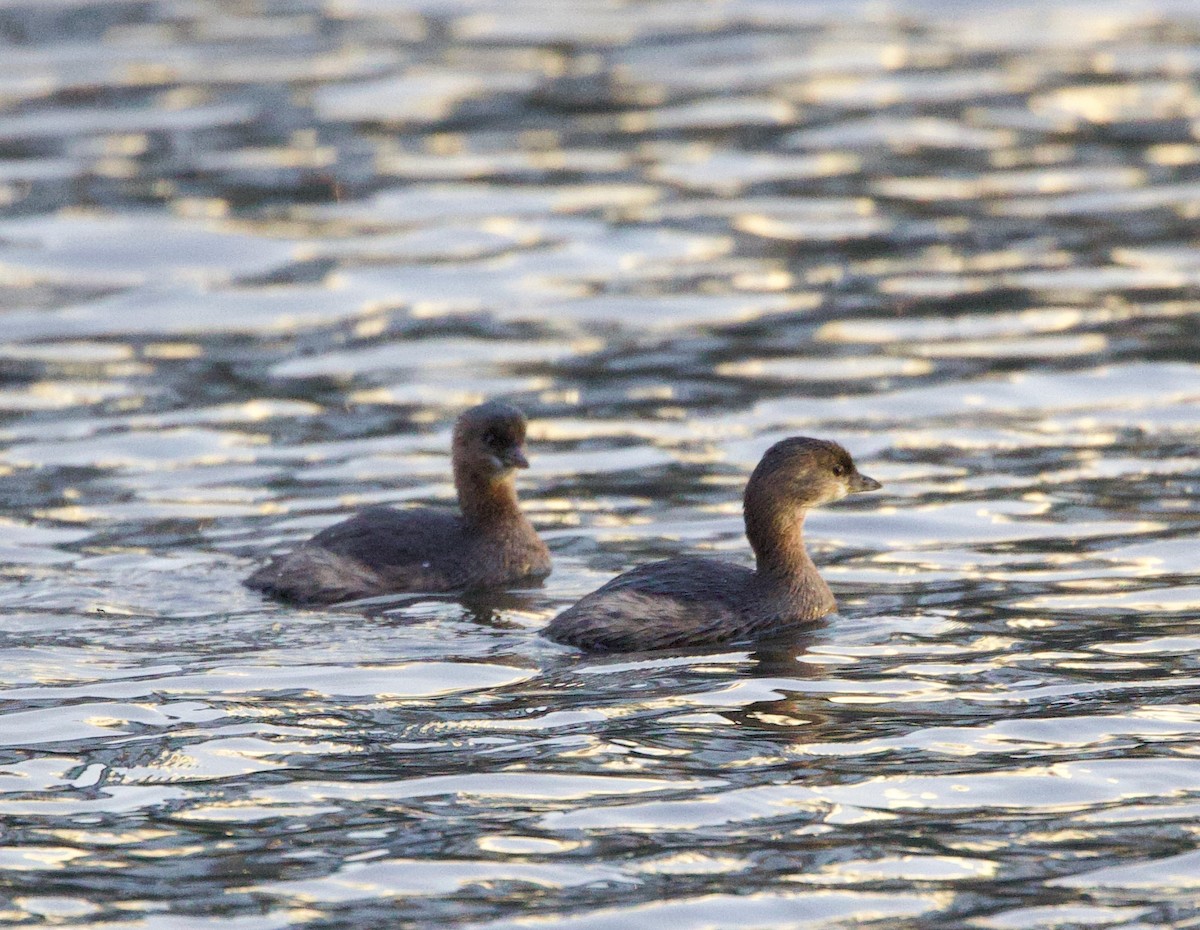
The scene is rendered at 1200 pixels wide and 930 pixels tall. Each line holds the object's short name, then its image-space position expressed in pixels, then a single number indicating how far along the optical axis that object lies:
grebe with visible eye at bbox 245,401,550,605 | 21.06
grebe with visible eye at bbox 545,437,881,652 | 19.16
